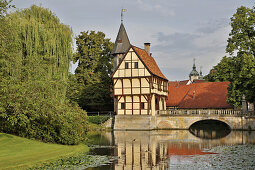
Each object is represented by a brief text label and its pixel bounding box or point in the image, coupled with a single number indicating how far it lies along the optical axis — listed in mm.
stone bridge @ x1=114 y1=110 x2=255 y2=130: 39969
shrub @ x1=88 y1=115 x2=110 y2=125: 46500
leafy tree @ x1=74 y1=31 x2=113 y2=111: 50500
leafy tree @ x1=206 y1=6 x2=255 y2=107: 36309
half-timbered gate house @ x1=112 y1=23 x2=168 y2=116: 43156
